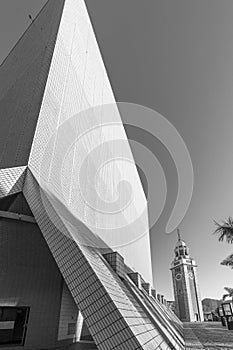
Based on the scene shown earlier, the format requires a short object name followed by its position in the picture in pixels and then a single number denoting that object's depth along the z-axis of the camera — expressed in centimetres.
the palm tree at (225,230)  909
